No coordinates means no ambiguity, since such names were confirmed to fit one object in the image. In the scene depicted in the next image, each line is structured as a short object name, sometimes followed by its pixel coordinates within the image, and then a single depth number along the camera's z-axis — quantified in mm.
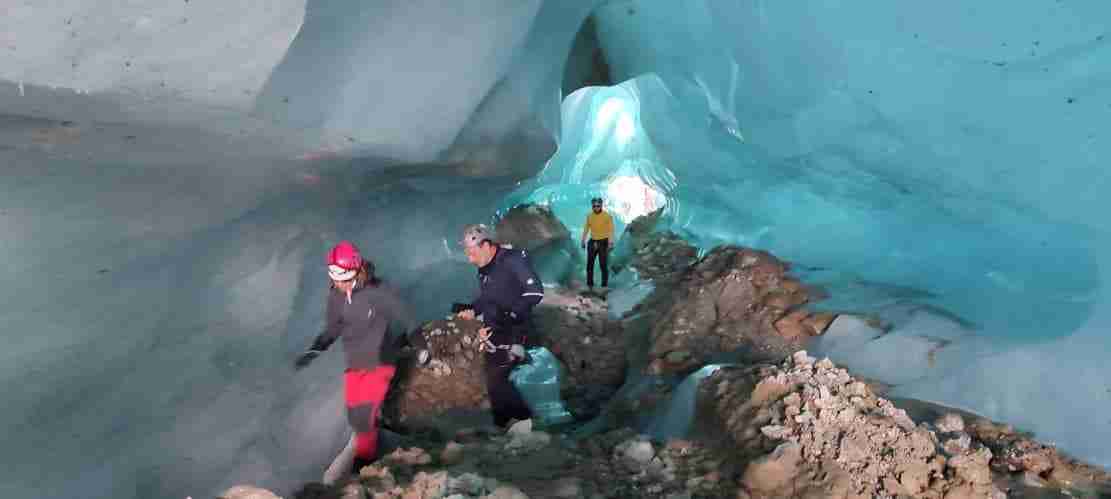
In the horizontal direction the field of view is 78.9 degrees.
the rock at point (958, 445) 2312
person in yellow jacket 7551
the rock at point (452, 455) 2764
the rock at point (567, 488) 2396
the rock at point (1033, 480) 2277
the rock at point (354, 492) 2357
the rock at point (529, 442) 2850
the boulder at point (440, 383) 4164
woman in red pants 3088
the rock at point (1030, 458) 2402
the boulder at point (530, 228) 9789
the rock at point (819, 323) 4156
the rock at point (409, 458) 2760
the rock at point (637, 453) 2625
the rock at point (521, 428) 2955
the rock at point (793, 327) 4234
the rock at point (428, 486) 2295
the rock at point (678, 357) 4215
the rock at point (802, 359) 2838
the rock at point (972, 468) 2160
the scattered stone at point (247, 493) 2098
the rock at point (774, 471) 2246
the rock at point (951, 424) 2602
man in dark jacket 3602
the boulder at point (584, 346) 4562
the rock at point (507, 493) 2219
